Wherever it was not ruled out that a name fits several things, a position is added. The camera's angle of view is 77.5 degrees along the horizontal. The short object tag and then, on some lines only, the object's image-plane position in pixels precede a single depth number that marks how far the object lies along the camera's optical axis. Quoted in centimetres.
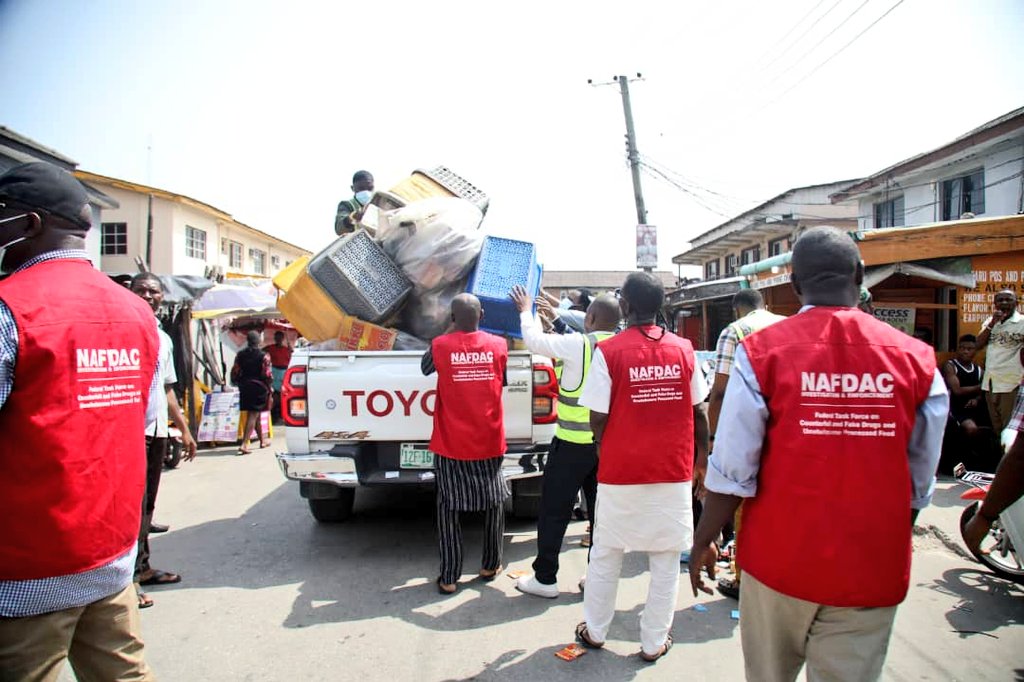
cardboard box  518
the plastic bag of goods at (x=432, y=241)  516
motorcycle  389
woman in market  995
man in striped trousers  424
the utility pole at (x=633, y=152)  1595
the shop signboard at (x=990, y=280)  824
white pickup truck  472
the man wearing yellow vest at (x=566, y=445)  394
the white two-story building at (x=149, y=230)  2489
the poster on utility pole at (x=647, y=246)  1325
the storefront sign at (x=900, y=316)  970
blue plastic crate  493
